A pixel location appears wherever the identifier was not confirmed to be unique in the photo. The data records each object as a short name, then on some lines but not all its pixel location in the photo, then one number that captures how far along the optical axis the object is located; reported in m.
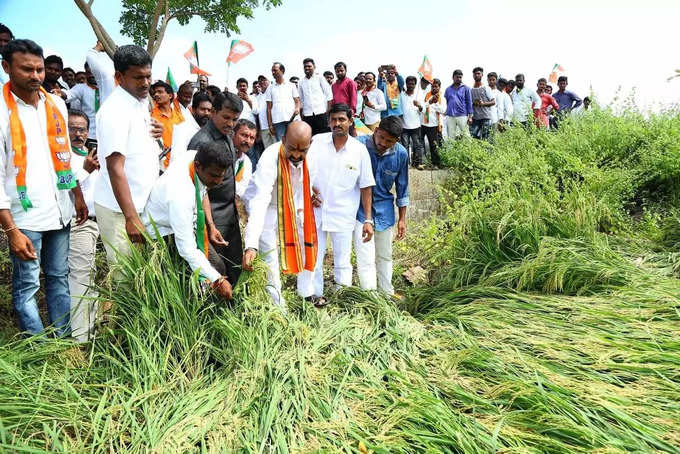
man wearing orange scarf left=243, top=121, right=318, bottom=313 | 3.51
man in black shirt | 3.30
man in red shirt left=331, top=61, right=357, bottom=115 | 8.05
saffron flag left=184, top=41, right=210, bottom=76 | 7.84
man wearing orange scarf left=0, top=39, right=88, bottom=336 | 2.56
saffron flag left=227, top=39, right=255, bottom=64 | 8.62
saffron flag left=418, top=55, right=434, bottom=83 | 9.41
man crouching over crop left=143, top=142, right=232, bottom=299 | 2.66
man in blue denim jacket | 4.24
